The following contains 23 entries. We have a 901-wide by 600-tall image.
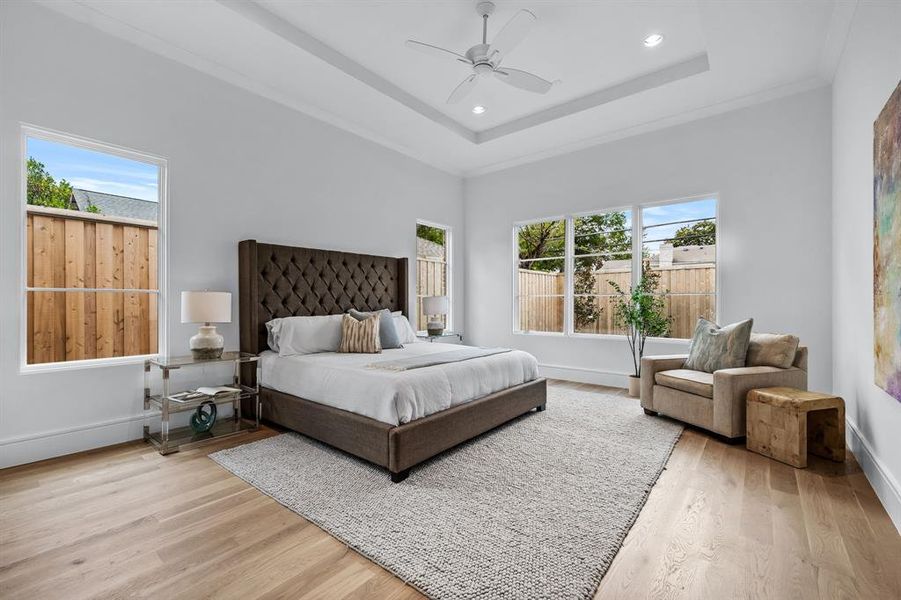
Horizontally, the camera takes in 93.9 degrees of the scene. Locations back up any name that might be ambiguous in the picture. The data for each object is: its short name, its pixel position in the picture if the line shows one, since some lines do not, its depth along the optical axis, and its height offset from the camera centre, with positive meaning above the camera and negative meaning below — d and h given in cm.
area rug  170 -109
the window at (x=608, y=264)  461 +44
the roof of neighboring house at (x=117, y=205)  308 +74
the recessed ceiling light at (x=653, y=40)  341 +213
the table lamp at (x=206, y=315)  319 -11
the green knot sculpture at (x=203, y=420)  338 -96
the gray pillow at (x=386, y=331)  419 -31
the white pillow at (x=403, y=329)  471 -33
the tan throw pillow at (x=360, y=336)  388 -34
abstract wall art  200 +27
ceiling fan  277 +179
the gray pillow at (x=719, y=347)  346 -41
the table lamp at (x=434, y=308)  545 -11
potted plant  450 -16
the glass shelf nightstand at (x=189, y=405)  300 -79
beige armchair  308 -72
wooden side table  269 -84
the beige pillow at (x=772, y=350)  331 -42
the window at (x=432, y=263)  594 +53
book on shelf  320 -73
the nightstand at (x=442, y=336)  547 -49
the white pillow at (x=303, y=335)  373 -32
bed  263 -64
